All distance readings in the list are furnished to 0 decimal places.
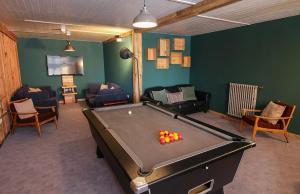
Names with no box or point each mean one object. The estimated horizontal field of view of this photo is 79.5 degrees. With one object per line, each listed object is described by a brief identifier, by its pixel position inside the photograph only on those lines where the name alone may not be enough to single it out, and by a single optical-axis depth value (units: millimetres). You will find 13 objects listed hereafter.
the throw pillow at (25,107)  3913
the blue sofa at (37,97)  4530
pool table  1329
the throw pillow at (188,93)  5448
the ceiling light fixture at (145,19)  1981
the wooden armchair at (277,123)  3436
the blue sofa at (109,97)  4957
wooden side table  7068
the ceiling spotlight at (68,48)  5335
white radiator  4375
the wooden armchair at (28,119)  3854
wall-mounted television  6914
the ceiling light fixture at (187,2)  2679
